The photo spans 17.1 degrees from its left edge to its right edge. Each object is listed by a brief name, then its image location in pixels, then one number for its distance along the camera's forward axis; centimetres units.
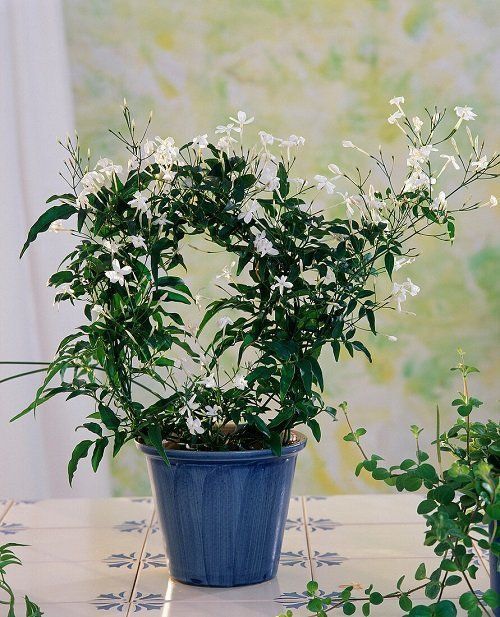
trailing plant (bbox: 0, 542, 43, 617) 133
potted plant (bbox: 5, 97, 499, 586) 139
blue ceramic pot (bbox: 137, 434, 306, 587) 143
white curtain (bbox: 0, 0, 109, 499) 246
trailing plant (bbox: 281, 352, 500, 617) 126
